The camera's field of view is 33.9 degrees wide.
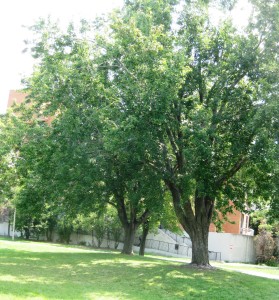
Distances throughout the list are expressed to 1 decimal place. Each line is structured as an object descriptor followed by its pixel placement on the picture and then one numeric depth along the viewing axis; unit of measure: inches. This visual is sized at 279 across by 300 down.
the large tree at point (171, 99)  615.8
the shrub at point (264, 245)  1470.2
